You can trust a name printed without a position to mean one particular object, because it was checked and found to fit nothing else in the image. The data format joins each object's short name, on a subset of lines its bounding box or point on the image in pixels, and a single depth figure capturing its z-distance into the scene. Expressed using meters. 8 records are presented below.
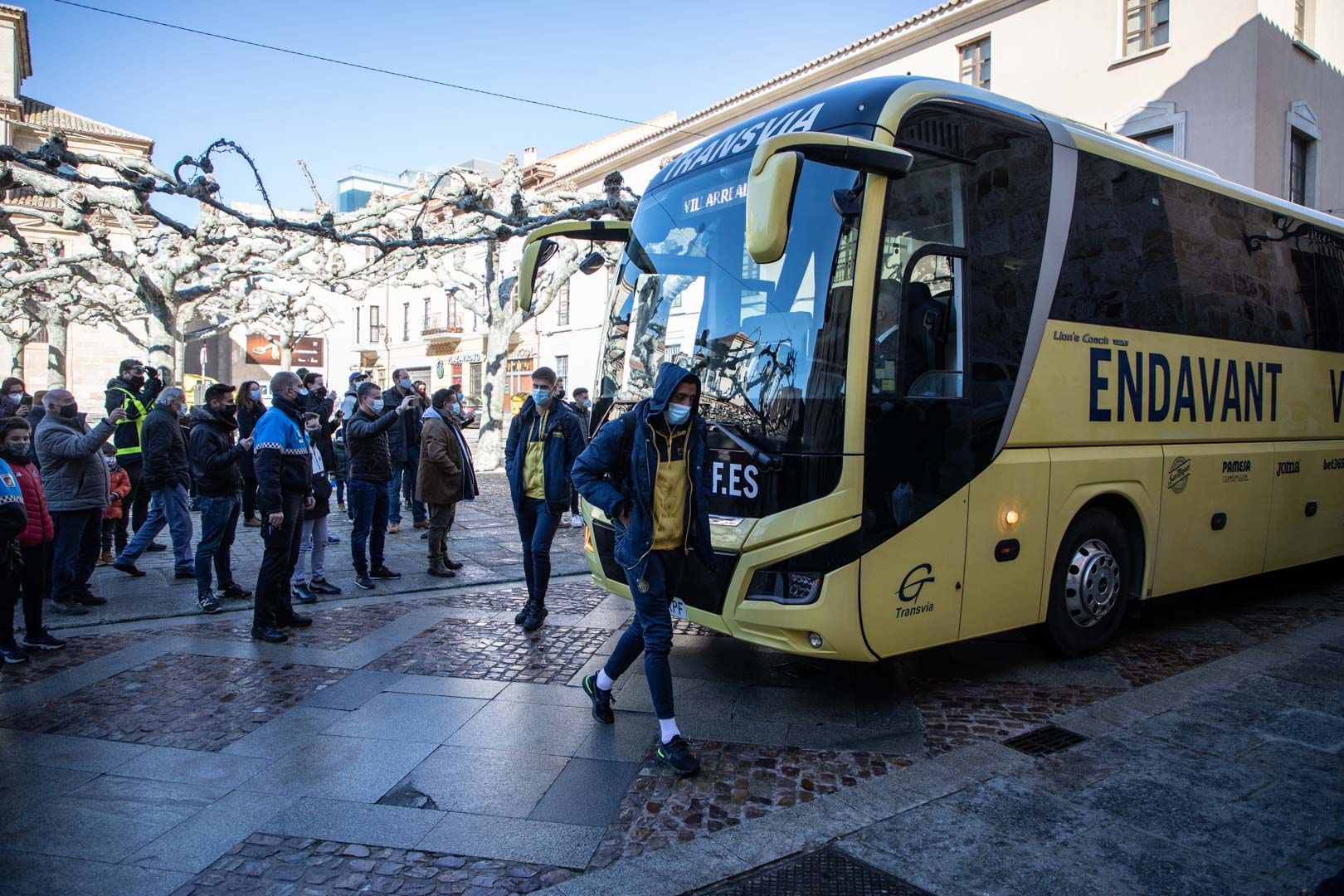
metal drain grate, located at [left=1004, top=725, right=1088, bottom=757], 4.44
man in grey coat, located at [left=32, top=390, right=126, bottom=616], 7.07
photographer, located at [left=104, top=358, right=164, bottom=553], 8.88
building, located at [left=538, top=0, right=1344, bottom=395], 17.33
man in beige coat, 8.62
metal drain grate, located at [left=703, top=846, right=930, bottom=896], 3.19
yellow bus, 4.57
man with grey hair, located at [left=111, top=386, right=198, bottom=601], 8.17
